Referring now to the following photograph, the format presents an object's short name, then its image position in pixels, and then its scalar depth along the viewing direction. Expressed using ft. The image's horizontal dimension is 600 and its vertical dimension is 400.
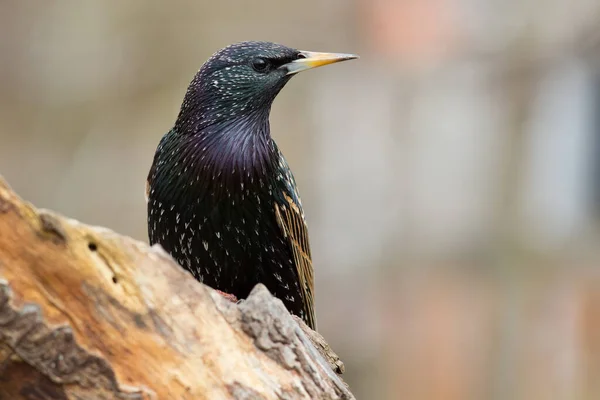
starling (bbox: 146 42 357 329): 10.78
